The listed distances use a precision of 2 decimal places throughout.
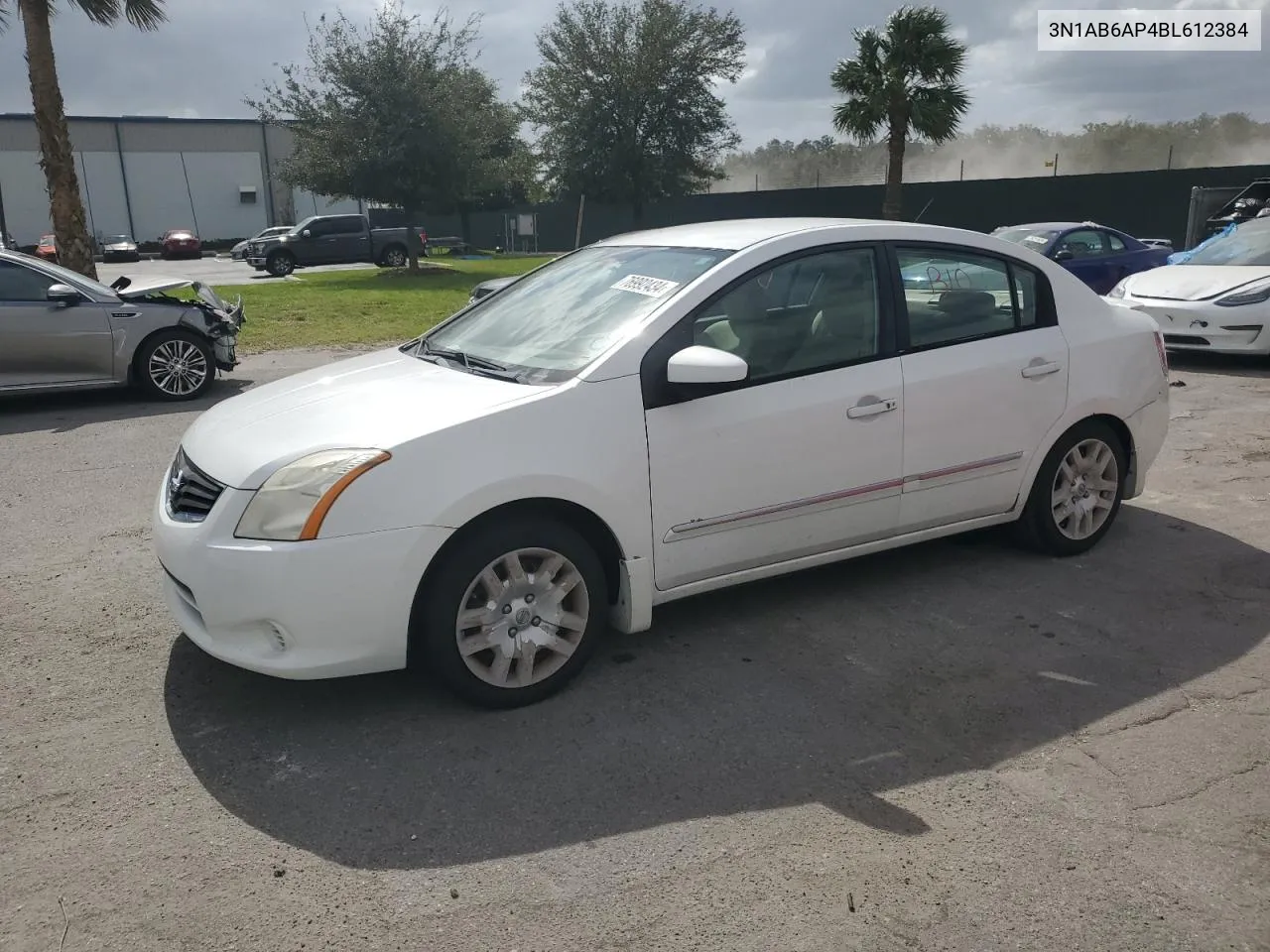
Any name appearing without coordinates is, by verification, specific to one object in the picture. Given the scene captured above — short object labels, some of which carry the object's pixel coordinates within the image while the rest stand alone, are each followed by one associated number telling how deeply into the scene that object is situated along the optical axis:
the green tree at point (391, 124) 27.97
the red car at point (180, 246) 46.06
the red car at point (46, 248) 39.33
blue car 14.57
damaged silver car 9.05
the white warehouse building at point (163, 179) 52.41
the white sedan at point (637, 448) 3.36
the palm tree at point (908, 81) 24.44
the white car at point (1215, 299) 10.39
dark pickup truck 33.38
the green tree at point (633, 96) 37.50
